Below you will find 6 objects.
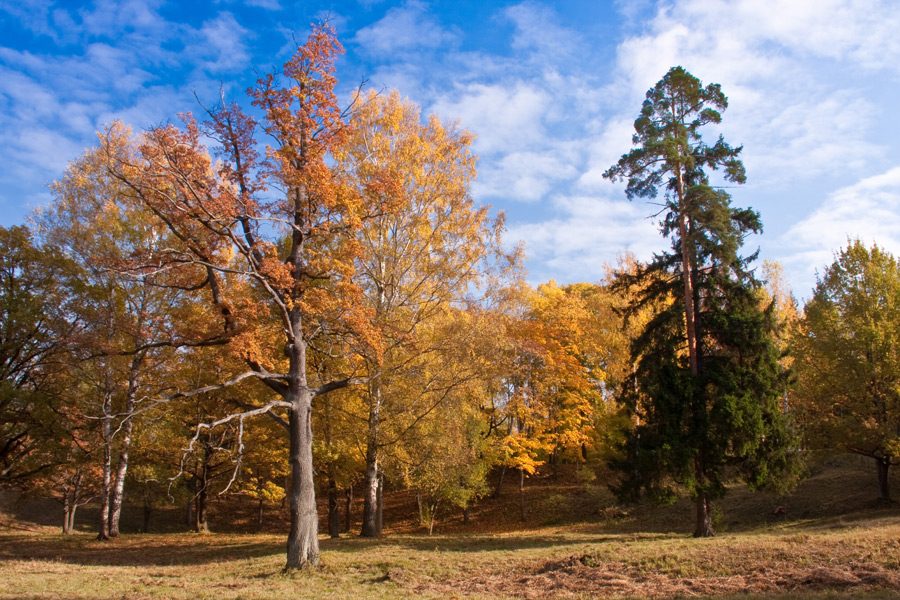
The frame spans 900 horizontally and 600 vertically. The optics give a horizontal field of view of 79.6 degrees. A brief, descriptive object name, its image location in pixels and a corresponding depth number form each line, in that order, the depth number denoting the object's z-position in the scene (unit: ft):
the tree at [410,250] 53.93
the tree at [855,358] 57.16
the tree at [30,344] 52.42
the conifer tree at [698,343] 48.52
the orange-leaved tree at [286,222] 38.09
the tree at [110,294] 57.47
